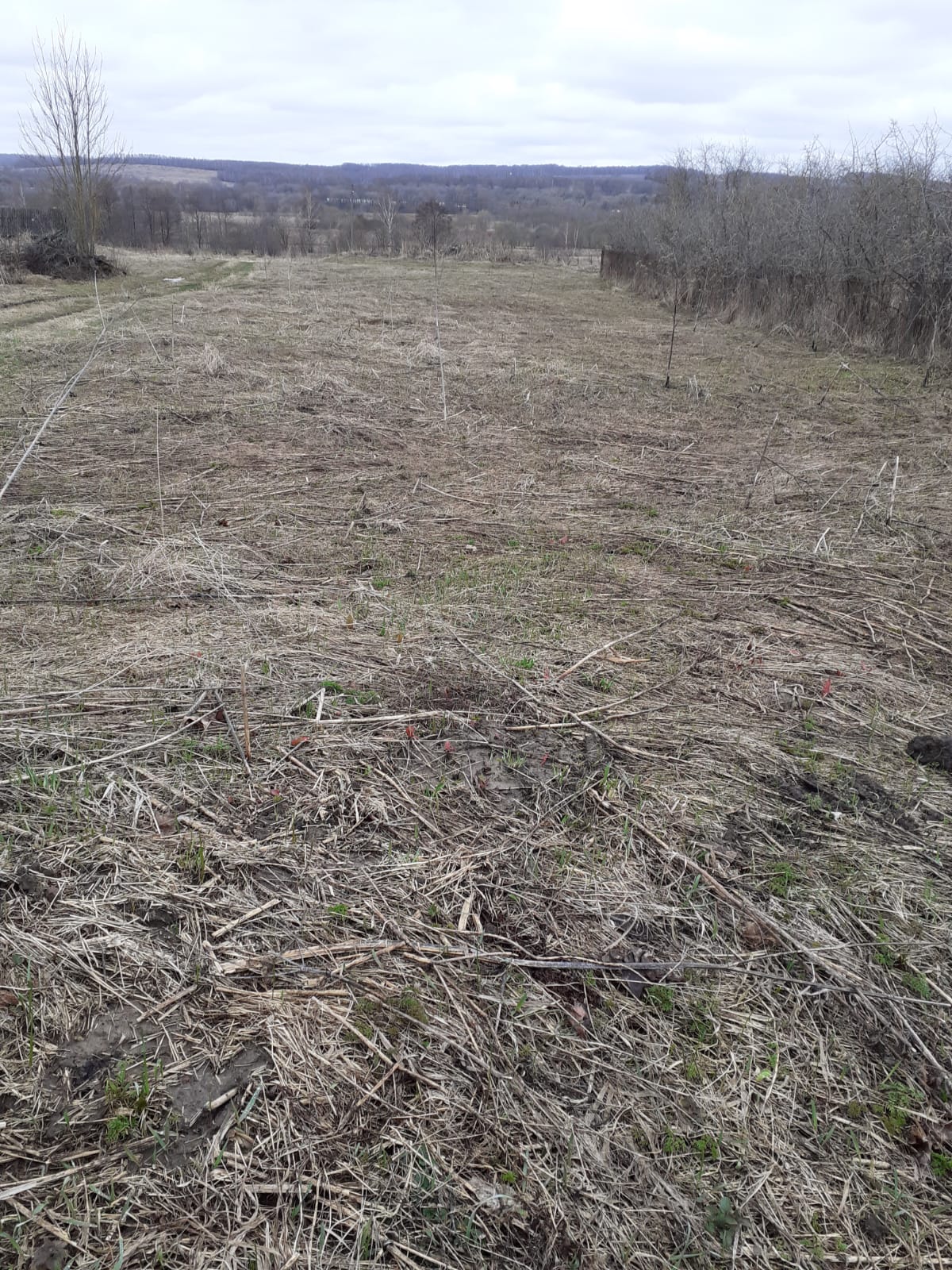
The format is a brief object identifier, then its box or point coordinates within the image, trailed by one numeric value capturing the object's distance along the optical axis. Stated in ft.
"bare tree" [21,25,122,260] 65.51
